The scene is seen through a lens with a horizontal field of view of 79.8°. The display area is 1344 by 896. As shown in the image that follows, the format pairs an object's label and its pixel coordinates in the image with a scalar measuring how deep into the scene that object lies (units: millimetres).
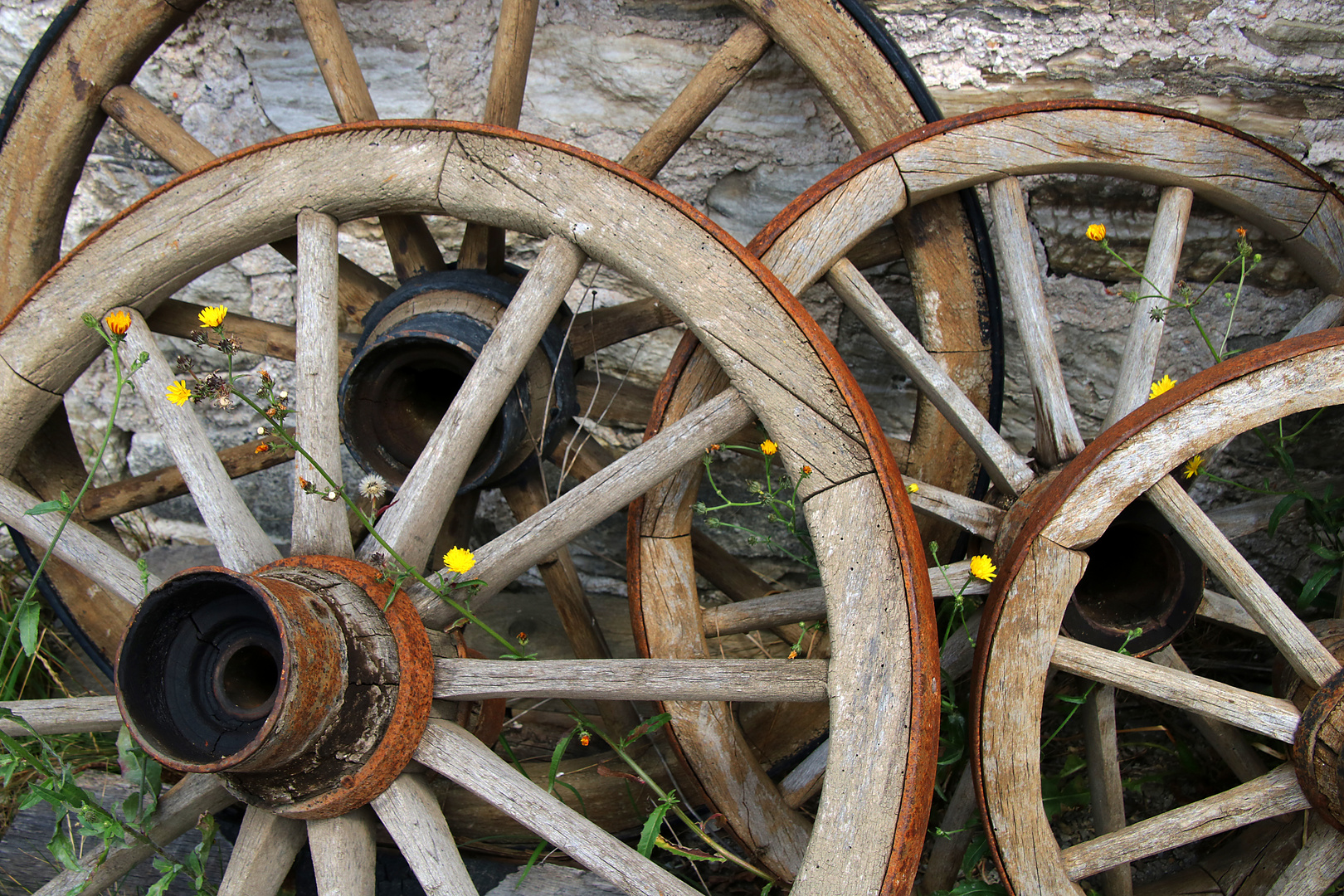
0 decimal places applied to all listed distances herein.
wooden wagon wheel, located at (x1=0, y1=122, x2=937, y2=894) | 1069
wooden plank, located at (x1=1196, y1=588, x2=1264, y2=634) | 1372
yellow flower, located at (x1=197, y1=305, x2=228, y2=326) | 1097
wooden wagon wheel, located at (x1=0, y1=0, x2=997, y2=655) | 1411
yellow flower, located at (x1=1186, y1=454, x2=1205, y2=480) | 1238
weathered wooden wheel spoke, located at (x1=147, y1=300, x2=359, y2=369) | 1597
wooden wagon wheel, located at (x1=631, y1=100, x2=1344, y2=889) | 1312
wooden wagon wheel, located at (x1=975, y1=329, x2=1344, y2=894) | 1097
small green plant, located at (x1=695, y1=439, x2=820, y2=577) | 1289
